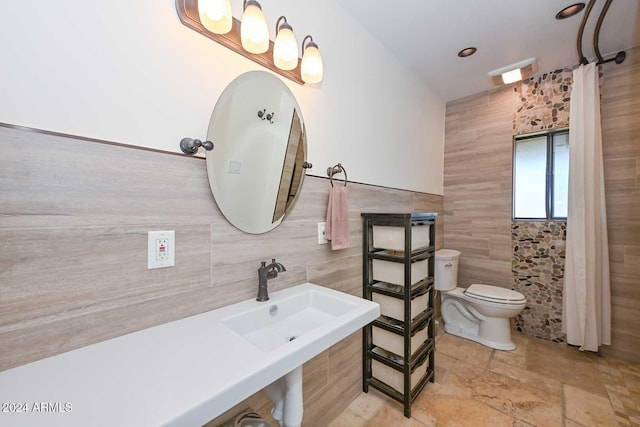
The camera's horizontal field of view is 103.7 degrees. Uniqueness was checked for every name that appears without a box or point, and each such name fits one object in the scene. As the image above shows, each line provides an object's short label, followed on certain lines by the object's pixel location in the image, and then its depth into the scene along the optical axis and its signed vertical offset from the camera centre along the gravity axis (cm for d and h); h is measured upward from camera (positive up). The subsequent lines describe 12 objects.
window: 229 +42
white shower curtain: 194 -10
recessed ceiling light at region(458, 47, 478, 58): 193 +131
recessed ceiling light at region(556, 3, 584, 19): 154 +131
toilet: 210 -78
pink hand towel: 140 -2
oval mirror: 102 +30
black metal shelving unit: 149 -60
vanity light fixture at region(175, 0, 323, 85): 92 +75
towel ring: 146 +28
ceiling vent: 197 +120
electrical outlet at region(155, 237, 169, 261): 85 -12
